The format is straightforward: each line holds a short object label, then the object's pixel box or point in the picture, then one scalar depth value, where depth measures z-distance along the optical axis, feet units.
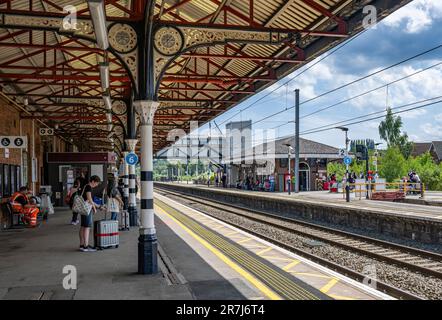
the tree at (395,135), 230.64
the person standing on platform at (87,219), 31.17
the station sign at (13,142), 46.68
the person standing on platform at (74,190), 41.61
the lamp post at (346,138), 86.22
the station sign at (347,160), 84.07
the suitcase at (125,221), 44.57
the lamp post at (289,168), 102.68
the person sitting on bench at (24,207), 47.14
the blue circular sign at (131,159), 48.49
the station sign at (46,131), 70.18
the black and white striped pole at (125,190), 60.70
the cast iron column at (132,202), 47.65
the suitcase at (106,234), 32.48
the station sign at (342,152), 89.93
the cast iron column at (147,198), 24.38
